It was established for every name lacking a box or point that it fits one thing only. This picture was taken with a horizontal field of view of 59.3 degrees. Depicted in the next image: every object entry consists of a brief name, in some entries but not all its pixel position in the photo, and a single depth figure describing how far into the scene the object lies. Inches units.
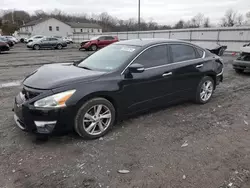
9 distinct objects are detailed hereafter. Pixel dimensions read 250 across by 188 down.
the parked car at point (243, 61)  334.6
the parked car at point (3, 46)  781.3
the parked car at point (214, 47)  432.1
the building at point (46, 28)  2500.6
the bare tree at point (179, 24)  2770.7
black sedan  127.0
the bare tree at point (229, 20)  2963.6
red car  900.6
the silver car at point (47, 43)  1007.9
